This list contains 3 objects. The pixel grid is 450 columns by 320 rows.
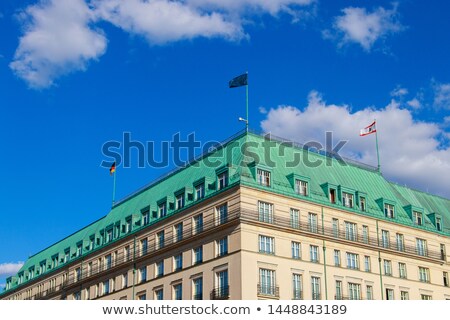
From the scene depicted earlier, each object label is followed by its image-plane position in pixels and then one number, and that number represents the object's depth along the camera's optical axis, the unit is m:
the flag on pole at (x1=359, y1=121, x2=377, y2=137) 82.04
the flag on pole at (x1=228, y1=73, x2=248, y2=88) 76.22
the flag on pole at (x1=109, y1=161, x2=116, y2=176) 98.96
